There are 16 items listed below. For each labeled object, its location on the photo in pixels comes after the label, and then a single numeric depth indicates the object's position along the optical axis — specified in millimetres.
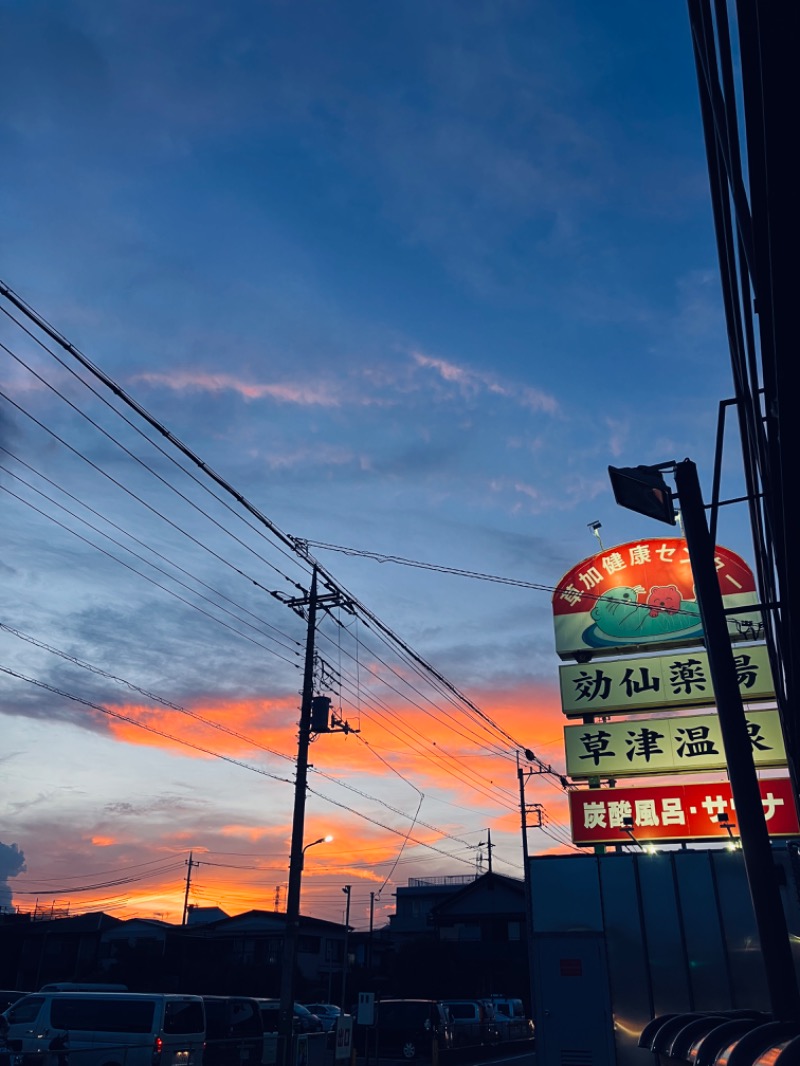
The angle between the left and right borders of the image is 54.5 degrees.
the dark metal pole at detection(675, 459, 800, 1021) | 7203
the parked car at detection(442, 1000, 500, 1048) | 30469
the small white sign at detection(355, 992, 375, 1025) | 20641
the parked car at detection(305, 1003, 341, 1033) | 38016
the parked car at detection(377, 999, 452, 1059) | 26766
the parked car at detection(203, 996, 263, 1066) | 19453
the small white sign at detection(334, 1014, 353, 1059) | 20109
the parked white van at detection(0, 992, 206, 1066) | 18141
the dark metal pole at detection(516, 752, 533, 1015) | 19203
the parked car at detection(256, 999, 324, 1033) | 25703
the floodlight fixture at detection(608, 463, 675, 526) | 9250
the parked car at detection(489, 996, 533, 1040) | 35031
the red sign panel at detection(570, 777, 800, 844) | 19969
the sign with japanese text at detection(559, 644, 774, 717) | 21141
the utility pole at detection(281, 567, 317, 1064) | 19766
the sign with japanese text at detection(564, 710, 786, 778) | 20609
